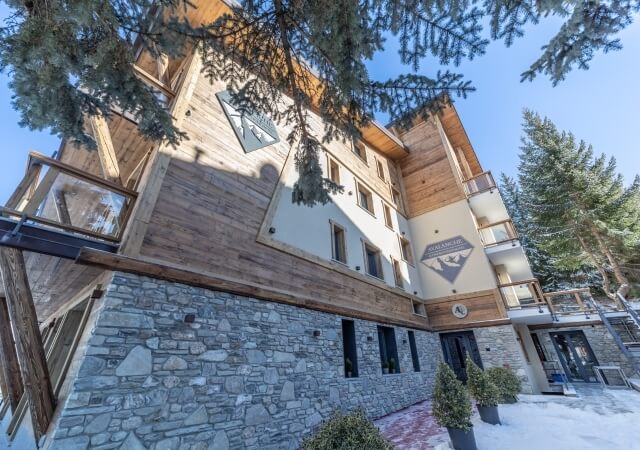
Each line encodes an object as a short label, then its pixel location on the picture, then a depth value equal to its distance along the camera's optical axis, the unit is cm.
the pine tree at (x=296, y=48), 234
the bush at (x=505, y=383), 783
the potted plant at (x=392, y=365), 850
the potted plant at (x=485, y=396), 579
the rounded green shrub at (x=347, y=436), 319
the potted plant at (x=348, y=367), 691
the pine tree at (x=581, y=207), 1455
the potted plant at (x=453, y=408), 444
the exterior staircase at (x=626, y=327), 1070
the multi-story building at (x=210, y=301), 355
